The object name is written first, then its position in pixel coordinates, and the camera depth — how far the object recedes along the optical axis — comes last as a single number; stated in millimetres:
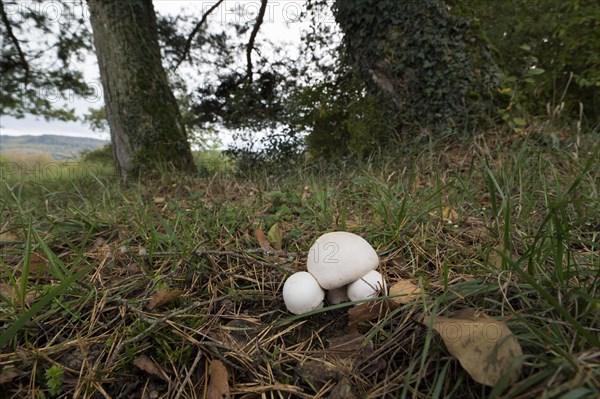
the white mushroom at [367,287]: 258
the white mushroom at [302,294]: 254
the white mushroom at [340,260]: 259
